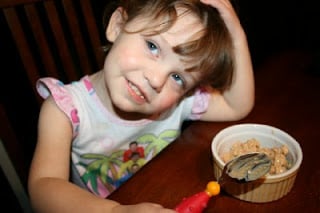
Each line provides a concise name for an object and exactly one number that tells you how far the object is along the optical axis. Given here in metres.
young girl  0.62
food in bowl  0.57
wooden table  0.56
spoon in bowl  0.50
